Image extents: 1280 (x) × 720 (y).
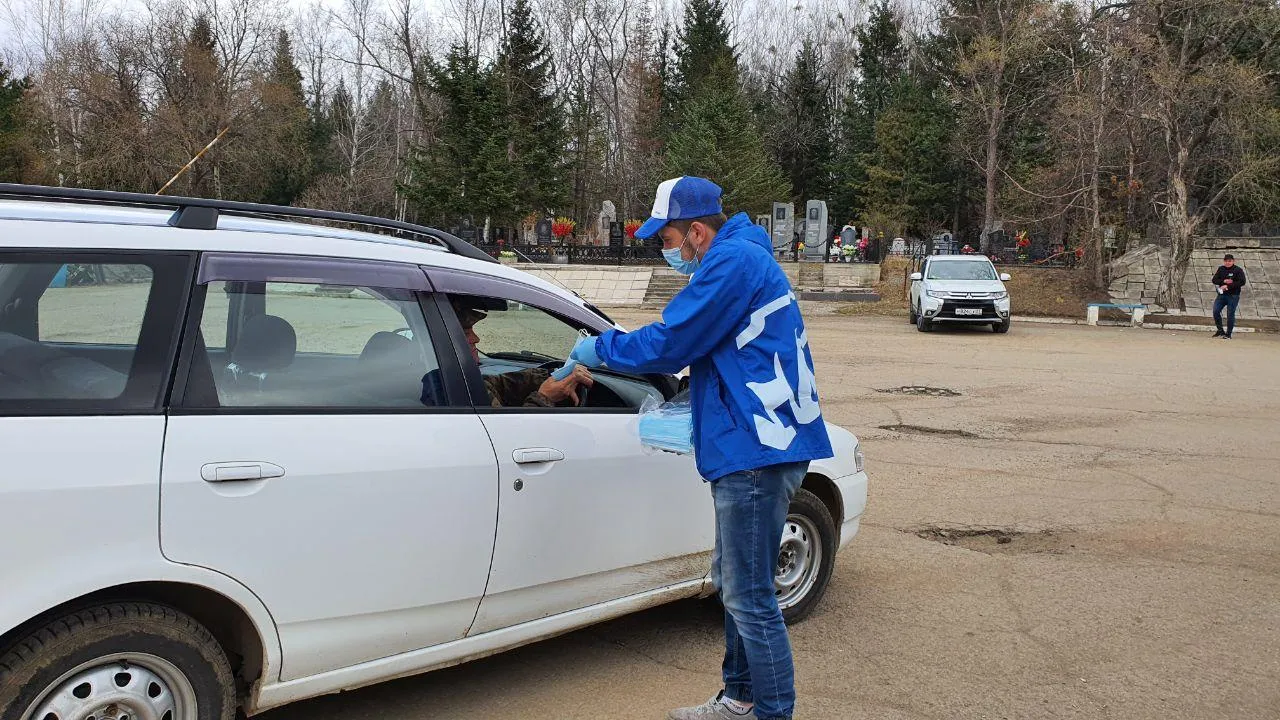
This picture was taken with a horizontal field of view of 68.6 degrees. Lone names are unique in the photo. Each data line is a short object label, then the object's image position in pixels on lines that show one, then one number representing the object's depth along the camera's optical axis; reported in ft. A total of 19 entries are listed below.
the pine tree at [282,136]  141.18
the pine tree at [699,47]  176.55
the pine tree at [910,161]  161.48
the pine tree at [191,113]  129.80
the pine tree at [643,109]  187.42
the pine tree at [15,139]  116.78
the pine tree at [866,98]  174.70
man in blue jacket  9.46
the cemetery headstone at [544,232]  124.57
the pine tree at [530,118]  141.59
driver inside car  11.16
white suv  65.46
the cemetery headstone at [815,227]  118.83
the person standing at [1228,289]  64.75
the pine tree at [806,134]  187.01
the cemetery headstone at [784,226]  120.47
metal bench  76.07
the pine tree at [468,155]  134.62
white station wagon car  7.85
